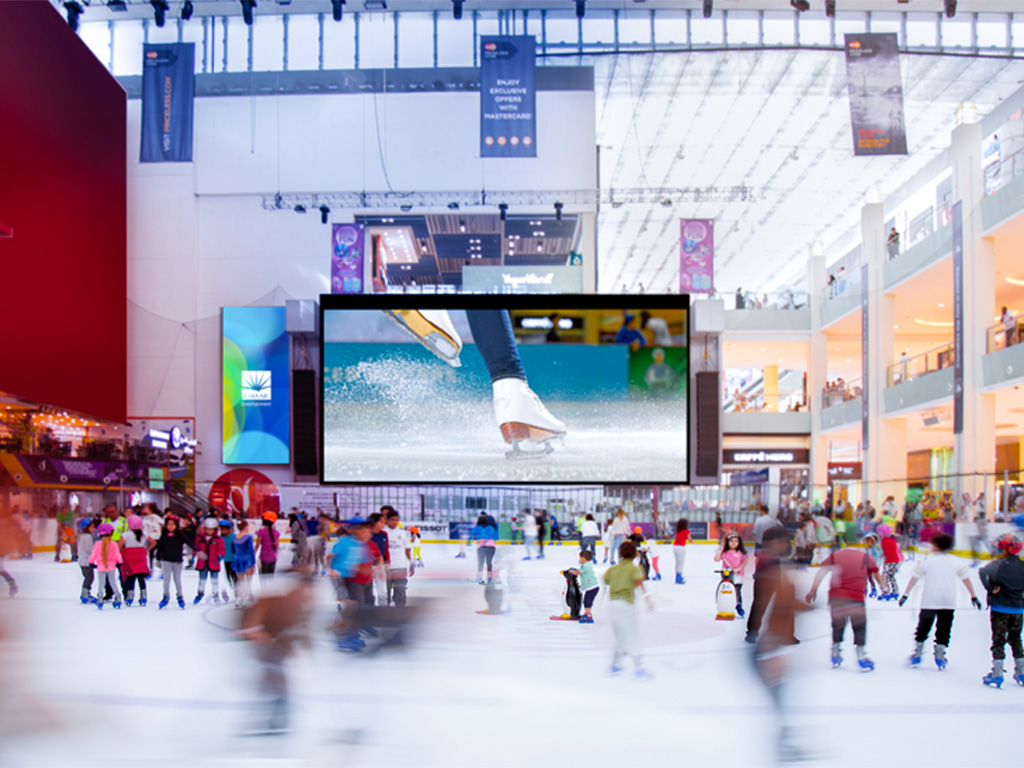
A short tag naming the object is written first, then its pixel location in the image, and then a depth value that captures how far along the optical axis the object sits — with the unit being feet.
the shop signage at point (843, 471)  133.39
